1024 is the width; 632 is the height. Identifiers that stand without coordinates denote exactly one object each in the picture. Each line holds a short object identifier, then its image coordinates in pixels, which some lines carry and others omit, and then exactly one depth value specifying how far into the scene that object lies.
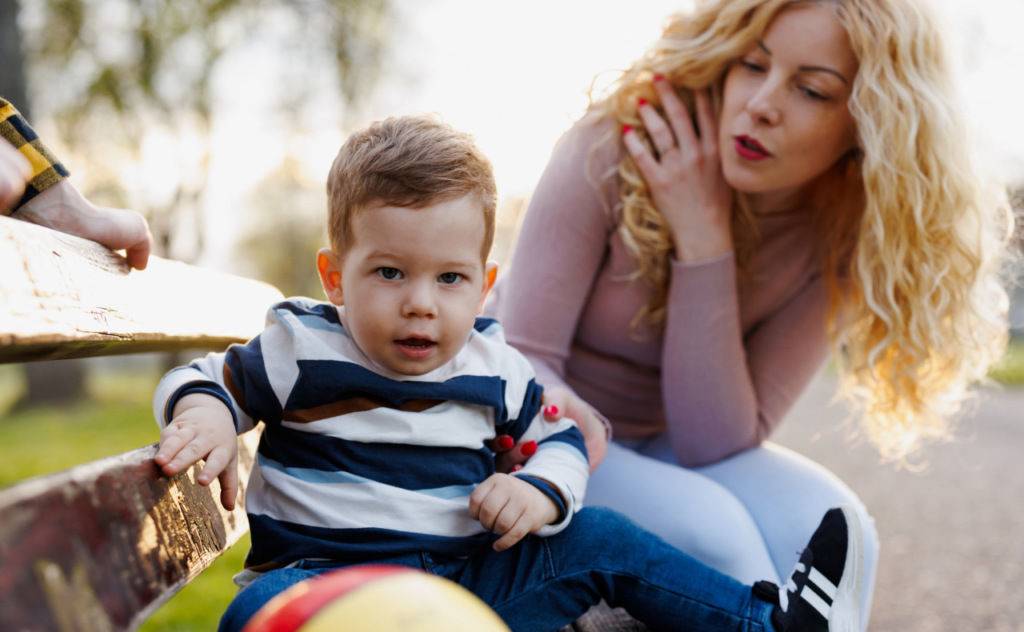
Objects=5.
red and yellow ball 0.70
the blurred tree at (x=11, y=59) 6.98
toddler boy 1.24
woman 1.89
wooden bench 0.67
